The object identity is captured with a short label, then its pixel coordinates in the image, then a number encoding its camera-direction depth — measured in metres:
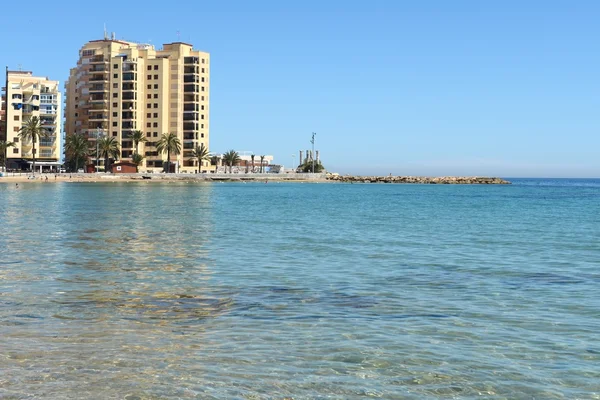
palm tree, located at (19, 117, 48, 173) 145.91
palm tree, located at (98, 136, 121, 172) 161.25
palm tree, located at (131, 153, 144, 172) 165.43
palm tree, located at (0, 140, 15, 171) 150.88
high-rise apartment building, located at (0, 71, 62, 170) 157.38
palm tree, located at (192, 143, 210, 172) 171.81
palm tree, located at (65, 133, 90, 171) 160.25
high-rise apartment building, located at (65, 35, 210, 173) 171.62
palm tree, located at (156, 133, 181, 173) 165.00
